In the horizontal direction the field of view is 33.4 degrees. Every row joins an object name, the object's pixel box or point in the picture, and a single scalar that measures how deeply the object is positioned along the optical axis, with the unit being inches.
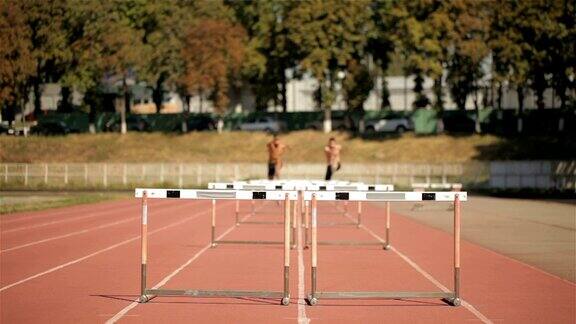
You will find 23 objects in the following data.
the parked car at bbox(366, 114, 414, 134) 2896.2
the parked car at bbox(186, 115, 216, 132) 3110.2
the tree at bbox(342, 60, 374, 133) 2861.7
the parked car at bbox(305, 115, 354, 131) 2940.5
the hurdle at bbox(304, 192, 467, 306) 421.1
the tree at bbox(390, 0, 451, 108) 2551.7
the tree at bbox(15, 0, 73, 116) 2635.3
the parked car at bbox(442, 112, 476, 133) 2800.2
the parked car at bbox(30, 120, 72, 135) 2832.2
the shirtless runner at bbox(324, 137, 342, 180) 1370.6
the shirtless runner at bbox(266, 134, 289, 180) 1290.6
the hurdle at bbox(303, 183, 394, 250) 687.7
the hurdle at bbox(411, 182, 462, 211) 1247.5
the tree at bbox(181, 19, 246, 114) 2844.5
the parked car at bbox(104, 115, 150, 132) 3115.2
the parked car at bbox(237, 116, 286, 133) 2994.6
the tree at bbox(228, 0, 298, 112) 2893.7
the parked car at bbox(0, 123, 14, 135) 2790.4
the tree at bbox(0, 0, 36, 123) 2536.9
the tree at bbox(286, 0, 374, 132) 2785.4
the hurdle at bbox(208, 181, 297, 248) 698.2
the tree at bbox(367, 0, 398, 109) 2752.5
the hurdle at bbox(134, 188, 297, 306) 423.5
